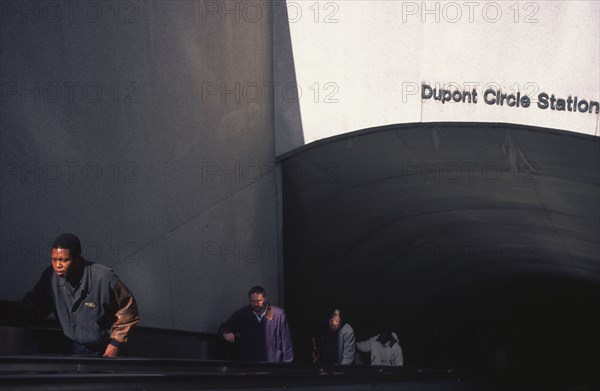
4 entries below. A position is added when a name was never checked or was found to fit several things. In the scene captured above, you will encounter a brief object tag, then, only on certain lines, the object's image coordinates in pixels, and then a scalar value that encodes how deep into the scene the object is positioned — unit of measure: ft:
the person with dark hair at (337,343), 42.34
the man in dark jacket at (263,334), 33.53
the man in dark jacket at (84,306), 21.50
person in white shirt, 48.88
